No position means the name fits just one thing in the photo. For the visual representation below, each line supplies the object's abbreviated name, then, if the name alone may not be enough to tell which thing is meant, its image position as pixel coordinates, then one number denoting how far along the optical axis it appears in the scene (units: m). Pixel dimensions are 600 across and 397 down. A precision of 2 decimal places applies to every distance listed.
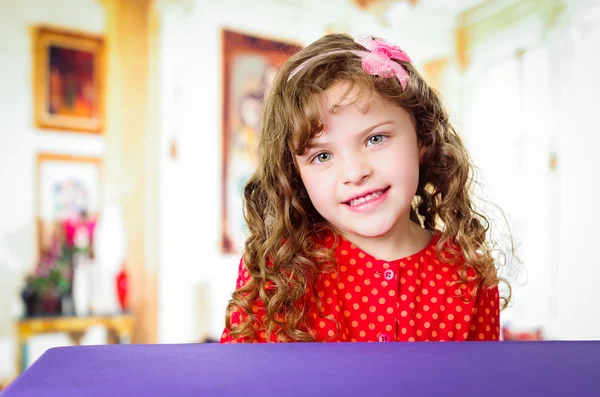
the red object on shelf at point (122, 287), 4.32
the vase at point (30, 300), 4.01
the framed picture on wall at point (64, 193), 4.18
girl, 1.01
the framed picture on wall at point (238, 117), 4.73
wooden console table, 3.91
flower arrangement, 4.02
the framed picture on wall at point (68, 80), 4.18
